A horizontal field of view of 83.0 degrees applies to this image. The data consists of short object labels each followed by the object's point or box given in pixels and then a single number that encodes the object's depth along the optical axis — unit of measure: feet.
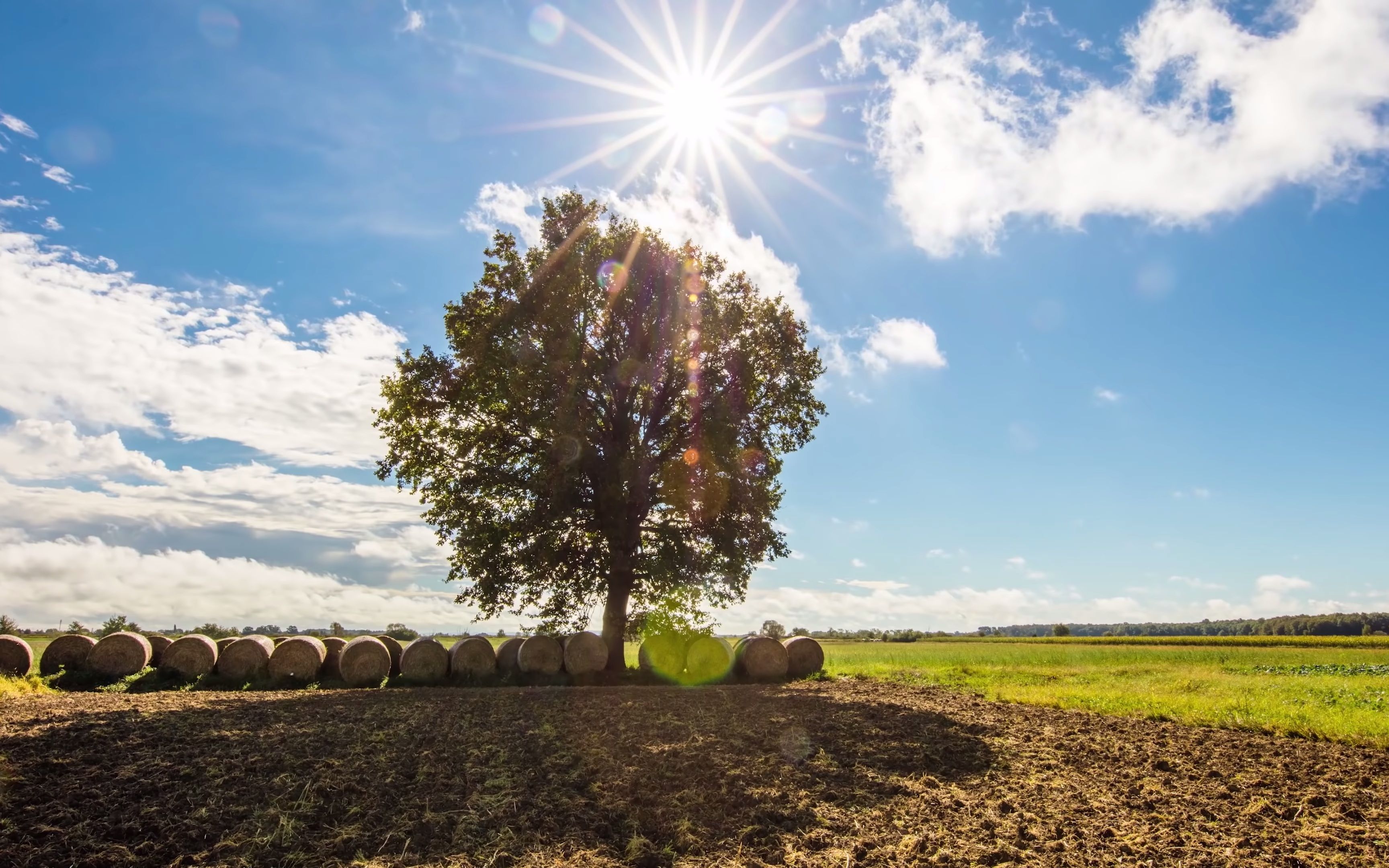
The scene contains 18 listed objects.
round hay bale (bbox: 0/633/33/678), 70.03
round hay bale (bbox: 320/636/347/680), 76.23
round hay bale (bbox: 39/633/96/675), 71.51
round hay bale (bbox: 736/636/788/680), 82.89
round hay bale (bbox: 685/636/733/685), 82.69
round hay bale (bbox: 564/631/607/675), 80.07
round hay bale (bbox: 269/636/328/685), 73.97
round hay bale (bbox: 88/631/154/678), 72.04
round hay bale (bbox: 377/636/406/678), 77.87
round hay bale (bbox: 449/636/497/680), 77.56
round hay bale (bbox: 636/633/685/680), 83.87
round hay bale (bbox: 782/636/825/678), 86.28
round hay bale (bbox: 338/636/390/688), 74.08
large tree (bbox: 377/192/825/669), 82.23
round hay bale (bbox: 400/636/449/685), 75.46
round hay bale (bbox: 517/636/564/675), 78.95
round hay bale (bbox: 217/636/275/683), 73.51
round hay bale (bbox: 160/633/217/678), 73.20
